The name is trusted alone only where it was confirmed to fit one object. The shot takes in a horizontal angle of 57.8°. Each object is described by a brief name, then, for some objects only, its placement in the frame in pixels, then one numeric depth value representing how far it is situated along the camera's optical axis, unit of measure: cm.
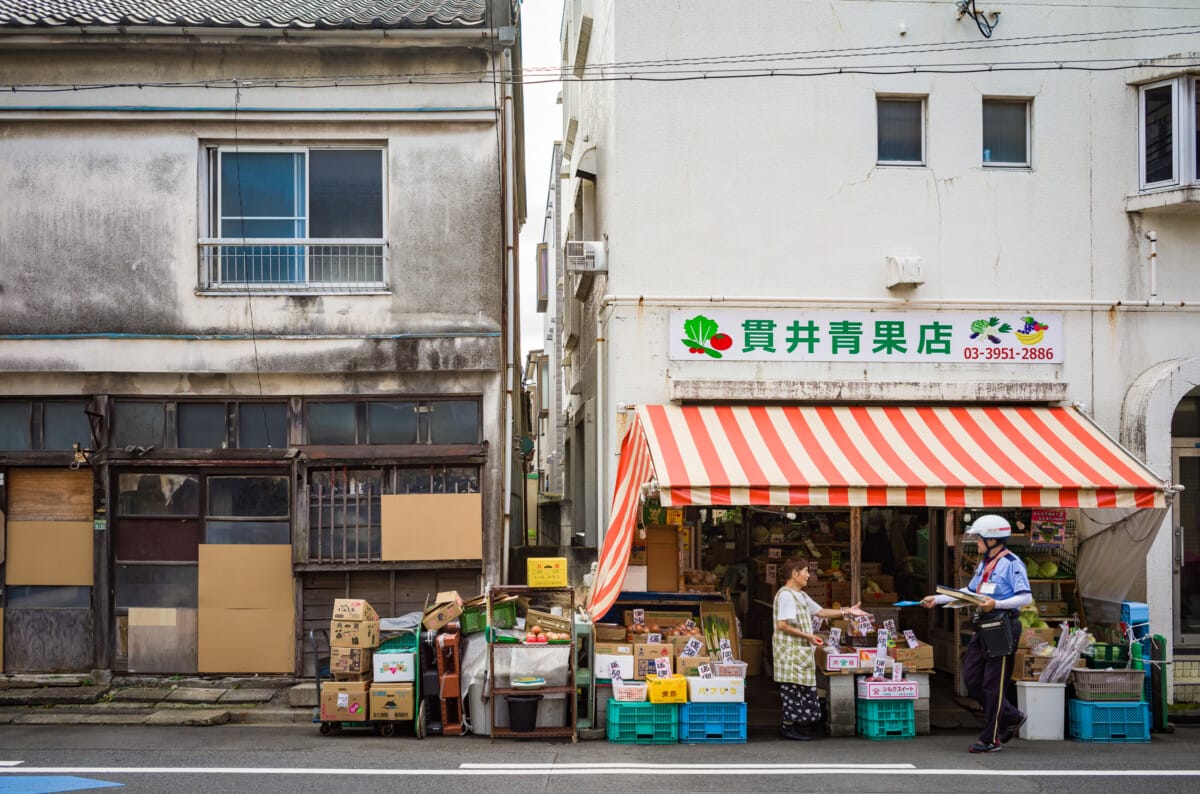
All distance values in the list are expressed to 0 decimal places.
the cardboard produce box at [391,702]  1066
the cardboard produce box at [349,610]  1084
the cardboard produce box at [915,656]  1100
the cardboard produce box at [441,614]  1105
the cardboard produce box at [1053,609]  1260
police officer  1009
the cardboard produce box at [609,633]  1120
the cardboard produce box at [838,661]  1082
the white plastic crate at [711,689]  1049
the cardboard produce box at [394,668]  1072
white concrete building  1248
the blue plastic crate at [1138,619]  1148
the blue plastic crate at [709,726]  1049
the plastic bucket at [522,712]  1055
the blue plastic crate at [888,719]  1079
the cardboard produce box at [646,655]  1070
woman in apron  1062
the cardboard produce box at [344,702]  1066
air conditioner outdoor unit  1298
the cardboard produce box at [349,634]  1077
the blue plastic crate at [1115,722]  1071
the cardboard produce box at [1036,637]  1155
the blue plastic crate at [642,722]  1046
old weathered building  1288
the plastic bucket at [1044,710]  1081
